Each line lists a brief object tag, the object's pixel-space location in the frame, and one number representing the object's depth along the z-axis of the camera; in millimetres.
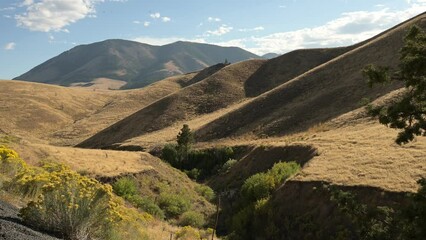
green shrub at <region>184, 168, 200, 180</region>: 43031
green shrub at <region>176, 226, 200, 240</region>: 16125
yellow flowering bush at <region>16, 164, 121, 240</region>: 9461
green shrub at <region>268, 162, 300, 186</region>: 26125
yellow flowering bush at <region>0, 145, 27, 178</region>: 12656
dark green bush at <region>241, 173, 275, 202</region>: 25422
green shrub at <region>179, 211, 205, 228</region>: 25078
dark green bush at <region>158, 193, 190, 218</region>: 26484
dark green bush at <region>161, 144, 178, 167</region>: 48656
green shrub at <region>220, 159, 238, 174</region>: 40875
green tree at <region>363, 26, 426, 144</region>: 9930
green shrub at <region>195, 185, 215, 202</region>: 33281
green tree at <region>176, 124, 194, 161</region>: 46875
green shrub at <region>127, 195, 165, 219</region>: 24291
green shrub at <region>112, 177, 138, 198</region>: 25344
